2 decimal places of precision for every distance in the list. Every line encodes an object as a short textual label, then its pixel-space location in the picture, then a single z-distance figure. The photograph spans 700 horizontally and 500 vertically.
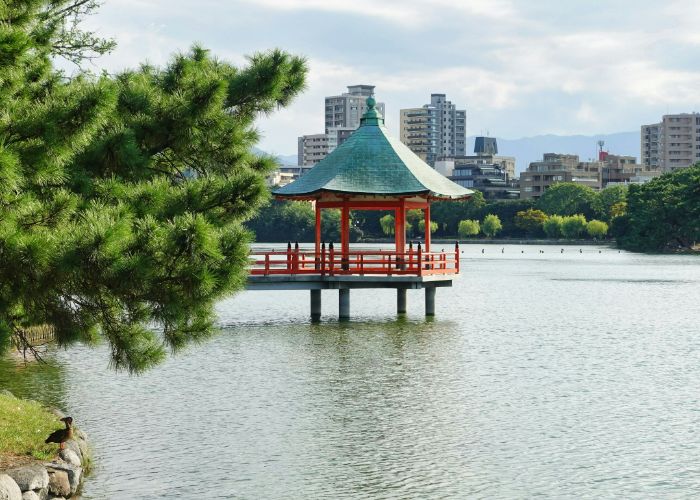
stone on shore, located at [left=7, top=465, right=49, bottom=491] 10.93
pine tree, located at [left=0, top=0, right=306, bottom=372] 10.08
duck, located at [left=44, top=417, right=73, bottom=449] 12.41
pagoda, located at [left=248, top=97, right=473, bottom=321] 30.52
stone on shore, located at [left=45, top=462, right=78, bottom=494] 11.95
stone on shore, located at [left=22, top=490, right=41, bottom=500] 10.76
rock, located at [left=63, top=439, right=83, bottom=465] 12.84
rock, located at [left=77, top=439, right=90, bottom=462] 13.35
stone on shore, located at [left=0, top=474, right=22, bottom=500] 10.20
